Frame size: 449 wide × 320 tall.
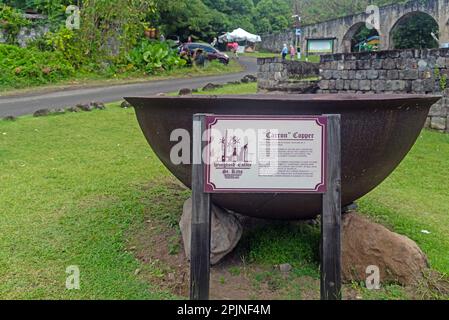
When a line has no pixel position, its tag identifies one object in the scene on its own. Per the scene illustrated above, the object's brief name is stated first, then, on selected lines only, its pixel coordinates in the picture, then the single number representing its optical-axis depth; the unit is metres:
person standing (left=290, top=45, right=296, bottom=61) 28.35
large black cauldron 2.69
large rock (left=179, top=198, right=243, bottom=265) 3.24
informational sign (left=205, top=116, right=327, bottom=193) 2.41
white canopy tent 32.39
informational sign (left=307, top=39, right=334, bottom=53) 18.66
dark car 22.59
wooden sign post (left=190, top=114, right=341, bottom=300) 2.40
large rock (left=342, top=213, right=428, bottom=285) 3.07
